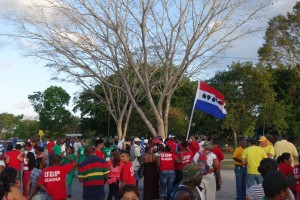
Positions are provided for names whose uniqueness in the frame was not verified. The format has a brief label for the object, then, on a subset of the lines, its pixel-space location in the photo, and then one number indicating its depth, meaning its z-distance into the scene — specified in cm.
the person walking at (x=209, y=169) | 692
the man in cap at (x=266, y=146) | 848
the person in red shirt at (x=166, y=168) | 872
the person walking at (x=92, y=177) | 645
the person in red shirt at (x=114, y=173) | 768
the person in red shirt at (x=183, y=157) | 867
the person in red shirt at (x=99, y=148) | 860
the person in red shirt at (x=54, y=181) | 567
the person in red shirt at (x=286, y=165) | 603
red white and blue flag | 1281
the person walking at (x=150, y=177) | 900
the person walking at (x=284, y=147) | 866
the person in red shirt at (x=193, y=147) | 985
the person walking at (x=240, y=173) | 860
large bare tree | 1469
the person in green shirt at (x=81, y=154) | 1173
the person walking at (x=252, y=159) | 786
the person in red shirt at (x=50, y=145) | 1445
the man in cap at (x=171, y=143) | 1014
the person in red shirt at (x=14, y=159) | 902
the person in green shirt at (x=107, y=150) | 1089
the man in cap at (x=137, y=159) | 1001
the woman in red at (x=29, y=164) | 717
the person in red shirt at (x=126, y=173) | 679
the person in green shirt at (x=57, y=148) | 1252
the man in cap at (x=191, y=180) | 342
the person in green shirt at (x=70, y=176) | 1000
